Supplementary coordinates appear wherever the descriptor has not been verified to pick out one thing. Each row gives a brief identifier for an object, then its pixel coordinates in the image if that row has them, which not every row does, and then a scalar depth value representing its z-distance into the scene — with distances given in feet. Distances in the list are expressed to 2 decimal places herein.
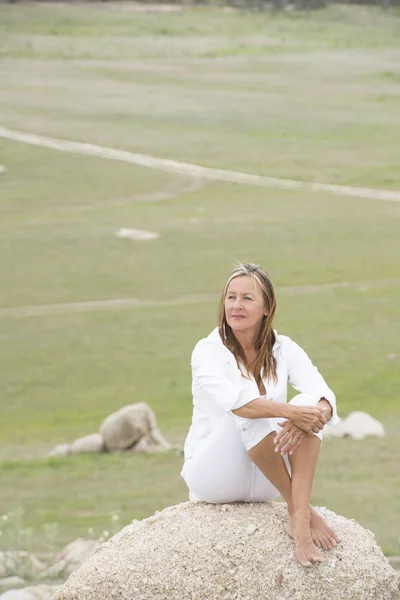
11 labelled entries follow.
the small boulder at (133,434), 70.09
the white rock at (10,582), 45.04
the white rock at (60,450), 70.61
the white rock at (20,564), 48.41
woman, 24.55
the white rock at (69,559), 47.64
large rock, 24.10
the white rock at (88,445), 70.79
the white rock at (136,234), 113.44
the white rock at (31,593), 39.02
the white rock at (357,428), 72.69
